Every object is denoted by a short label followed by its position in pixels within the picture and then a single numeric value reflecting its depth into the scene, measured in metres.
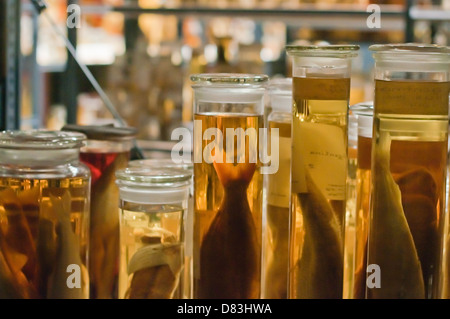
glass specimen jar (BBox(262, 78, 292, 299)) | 1.74
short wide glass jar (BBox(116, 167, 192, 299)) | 1.63
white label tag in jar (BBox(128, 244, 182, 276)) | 1.64
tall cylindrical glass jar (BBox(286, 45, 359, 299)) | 1.63
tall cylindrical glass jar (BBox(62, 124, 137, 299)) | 1.80
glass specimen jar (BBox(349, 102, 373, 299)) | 1.68
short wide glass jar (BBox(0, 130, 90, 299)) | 1.62
